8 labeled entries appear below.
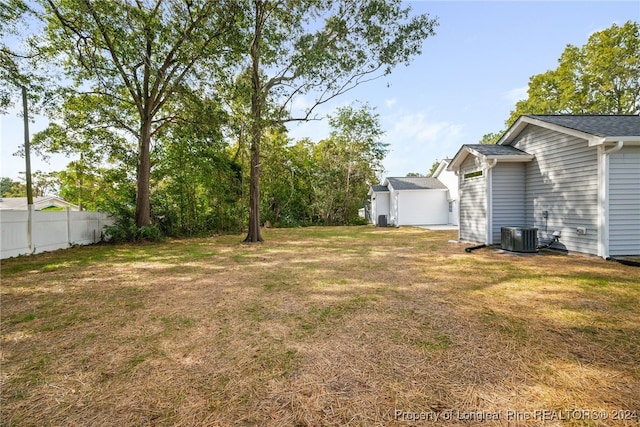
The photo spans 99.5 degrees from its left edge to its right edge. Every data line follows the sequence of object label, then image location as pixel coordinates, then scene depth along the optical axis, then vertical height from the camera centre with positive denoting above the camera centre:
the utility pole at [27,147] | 8.77 +2.42
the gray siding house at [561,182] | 6.35 +0.69
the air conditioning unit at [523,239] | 7.38 -0.86
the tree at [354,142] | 23.03 +6.13
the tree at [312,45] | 9.77 +6.40
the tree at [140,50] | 8.54 +5.84
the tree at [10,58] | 7.69 +5.01
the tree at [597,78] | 17.52 +8.86
